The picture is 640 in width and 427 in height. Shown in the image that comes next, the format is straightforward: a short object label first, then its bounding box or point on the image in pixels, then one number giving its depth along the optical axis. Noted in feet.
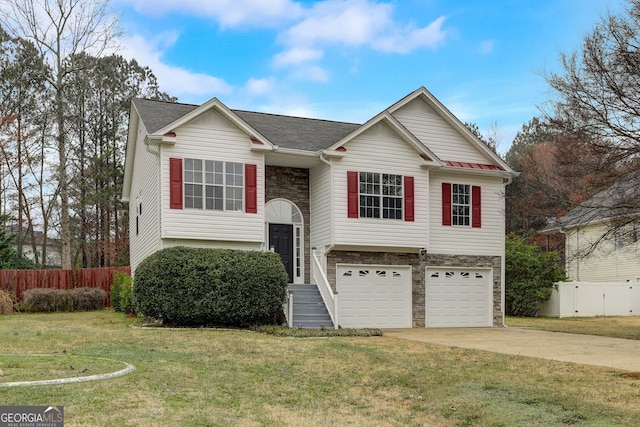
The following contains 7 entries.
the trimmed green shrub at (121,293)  68.34
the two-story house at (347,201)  57.41
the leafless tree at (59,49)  94.63
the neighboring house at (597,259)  94.53
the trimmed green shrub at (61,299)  75.46
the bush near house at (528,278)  86.22
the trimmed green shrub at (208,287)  52.03
